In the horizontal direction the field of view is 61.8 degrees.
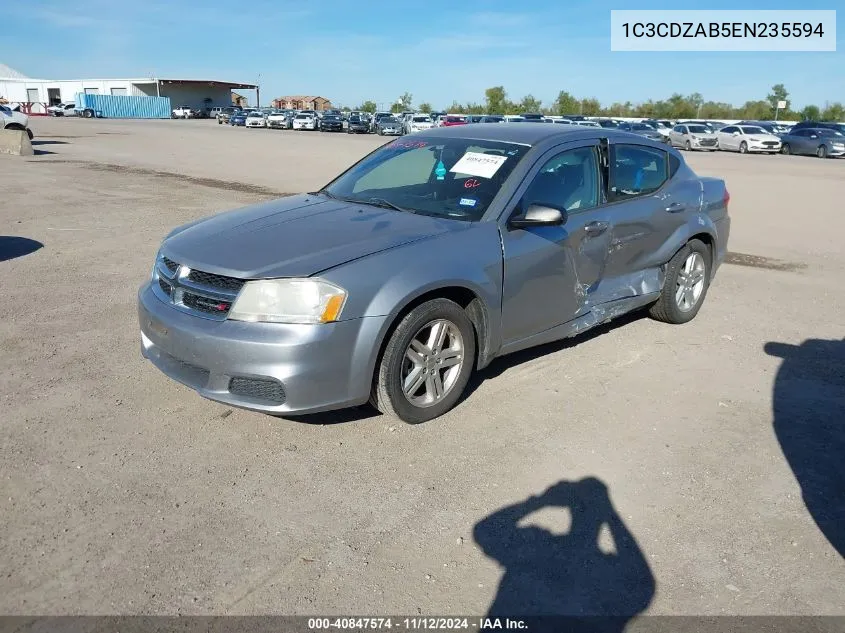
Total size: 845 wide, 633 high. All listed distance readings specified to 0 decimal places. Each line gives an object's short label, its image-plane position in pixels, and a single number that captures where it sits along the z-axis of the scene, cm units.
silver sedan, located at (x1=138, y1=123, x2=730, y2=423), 354
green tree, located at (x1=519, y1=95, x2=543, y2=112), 9575
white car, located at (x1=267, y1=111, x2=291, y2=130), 5566
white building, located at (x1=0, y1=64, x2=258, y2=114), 9731
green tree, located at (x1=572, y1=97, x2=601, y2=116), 8975
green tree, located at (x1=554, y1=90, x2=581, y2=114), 9038
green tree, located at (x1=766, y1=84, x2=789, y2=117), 8531
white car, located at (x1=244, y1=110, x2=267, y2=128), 5766
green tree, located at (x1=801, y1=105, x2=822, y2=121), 7581
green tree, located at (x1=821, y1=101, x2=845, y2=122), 7619
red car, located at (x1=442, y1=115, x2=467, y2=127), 3908
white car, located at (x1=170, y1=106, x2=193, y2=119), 8494
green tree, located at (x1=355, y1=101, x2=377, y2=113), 11069
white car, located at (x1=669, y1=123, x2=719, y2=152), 3659
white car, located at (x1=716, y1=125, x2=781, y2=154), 3525
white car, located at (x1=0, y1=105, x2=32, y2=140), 2723
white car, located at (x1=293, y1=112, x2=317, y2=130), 5438
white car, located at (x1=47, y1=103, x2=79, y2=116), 8062
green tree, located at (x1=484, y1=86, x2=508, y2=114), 9694
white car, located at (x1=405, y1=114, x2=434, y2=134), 4667
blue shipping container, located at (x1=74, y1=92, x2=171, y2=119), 8225
